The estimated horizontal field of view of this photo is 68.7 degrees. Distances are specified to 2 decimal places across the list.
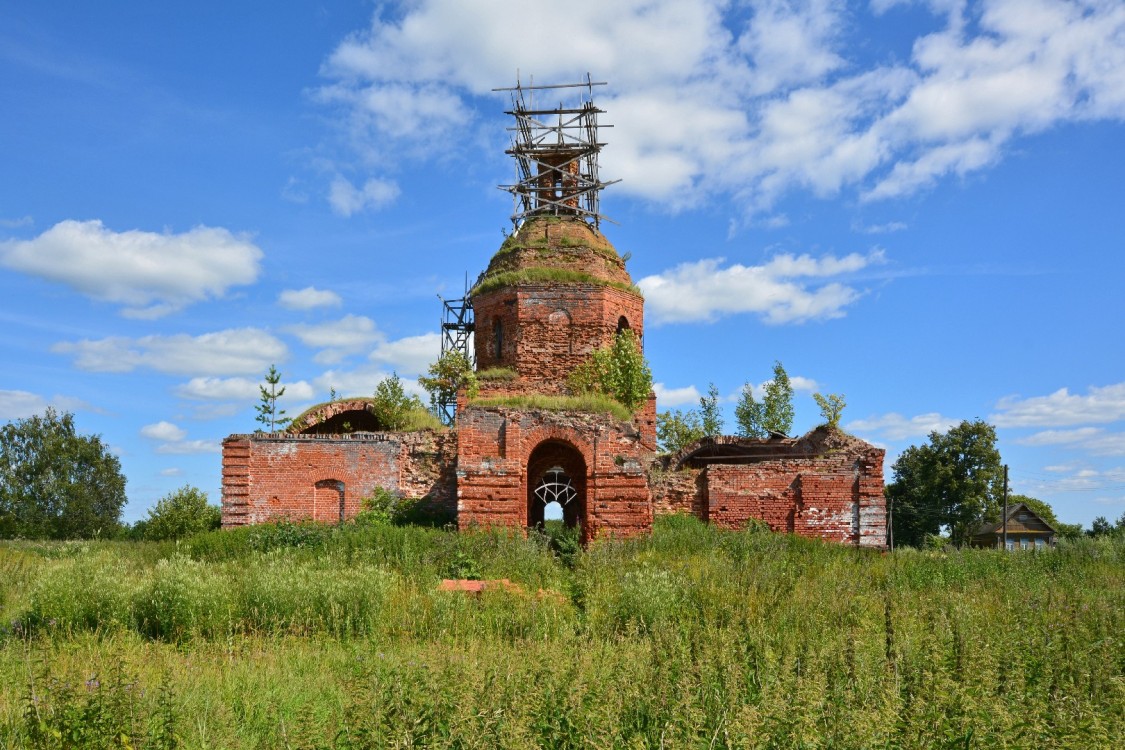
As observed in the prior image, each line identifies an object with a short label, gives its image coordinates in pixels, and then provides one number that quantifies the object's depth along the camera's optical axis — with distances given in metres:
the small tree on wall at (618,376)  21.67
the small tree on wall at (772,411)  29.88
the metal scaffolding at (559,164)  27.41
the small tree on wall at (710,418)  31.02
